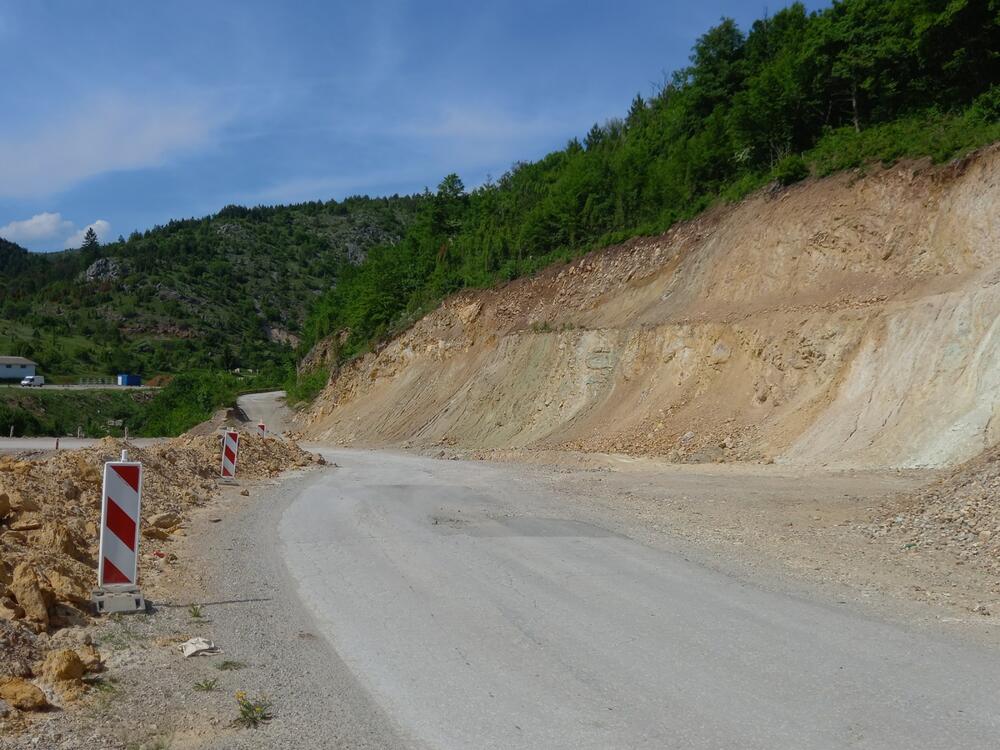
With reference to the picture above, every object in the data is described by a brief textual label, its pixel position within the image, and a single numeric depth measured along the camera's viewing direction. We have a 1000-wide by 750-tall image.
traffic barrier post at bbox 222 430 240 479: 17.73
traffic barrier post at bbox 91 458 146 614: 6.72
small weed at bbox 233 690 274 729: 4.58
